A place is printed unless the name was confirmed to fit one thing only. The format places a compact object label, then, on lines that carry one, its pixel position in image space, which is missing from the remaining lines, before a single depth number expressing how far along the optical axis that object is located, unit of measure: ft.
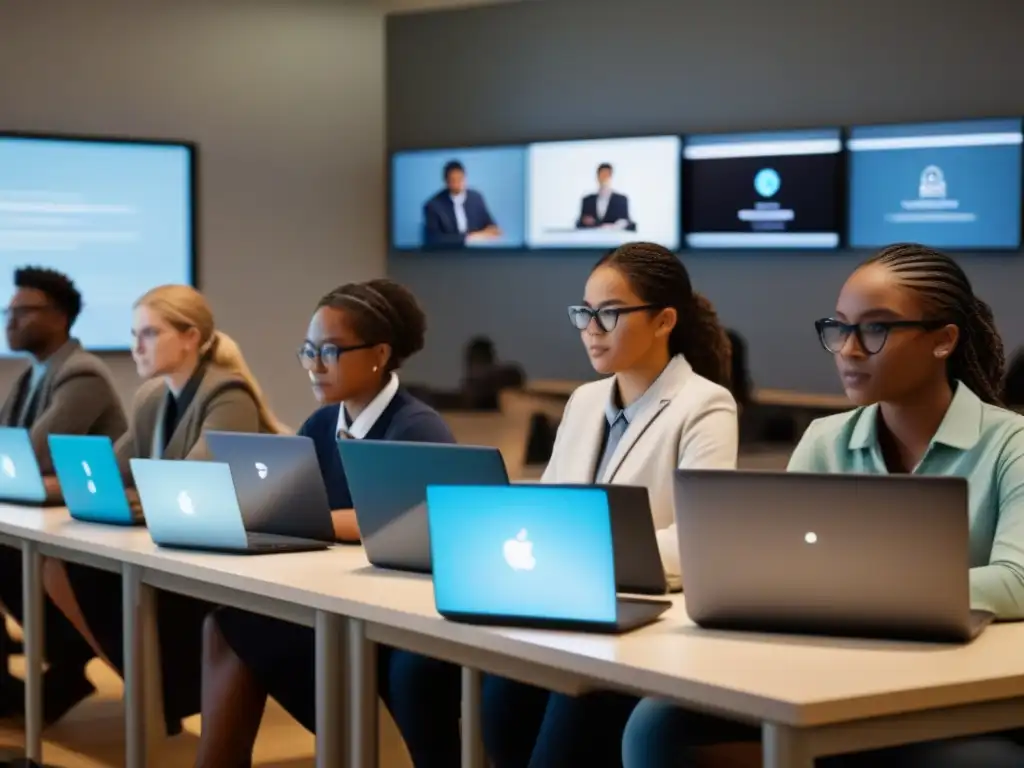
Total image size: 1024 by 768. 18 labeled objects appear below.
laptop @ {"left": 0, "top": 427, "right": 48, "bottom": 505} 13.23
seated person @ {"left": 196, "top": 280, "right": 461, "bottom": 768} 9.91
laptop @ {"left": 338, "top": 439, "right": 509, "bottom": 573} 8.76
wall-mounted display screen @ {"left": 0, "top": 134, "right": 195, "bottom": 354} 23.75
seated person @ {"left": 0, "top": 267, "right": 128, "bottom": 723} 14.62
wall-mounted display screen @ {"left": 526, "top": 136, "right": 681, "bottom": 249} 23.39
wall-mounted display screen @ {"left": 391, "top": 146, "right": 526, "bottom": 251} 25.44
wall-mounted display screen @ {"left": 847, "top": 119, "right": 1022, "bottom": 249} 20.03
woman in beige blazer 9.80
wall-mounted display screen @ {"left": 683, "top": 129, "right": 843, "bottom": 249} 21.74
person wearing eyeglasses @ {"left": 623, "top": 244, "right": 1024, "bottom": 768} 7.66
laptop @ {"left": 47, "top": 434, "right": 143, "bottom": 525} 11.70
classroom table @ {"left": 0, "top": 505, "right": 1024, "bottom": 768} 6.23
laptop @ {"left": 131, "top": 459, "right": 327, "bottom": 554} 10.19
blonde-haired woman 12.96
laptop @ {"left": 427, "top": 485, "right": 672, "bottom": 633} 7.39
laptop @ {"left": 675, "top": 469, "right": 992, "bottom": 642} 6.81
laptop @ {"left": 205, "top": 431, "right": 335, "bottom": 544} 10.22
